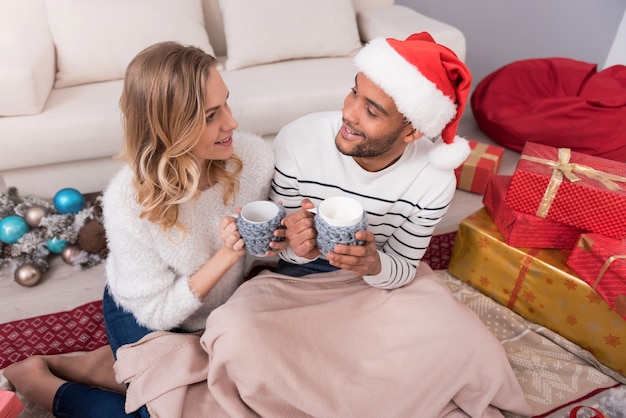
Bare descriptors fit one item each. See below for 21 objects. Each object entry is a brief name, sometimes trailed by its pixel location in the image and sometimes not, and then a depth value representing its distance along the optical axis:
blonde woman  1.04
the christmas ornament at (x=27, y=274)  1.69
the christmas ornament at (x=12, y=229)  1.72
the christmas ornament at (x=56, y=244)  1.77
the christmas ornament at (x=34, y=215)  1.79
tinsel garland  1.75
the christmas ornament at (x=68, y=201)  1.83
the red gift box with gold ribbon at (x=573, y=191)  1.47
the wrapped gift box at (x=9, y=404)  1.08
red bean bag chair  2.35
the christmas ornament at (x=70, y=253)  1.77
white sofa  1.79
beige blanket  1.12
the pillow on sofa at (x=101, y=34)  2.01
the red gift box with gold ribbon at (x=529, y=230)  1.57
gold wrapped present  1.51
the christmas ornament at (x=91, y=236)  1.77
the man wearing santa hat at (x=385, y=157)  1.09
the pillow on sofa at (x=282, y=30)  2.21
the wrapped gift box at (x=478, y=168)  2.21
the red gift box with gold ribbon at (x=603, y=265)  1.39
